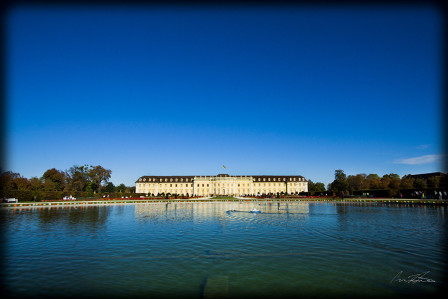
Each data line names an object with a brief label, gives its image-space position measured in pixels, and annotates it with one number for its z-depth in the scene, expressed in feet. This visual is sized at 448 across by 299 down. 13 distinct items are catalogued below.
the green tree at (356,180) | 309.53
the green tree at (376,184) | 239.09
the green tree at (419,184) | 186.21
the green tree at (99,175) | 231.50
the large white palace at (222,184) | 378.42
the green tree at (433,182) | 181.84
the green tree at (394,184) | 218.75
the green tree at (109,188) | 269.15
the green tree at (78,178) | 226.58
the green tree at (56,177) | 210.10
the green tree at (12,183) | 107.08
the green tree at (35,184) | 172.81
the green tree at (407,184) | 218.42
